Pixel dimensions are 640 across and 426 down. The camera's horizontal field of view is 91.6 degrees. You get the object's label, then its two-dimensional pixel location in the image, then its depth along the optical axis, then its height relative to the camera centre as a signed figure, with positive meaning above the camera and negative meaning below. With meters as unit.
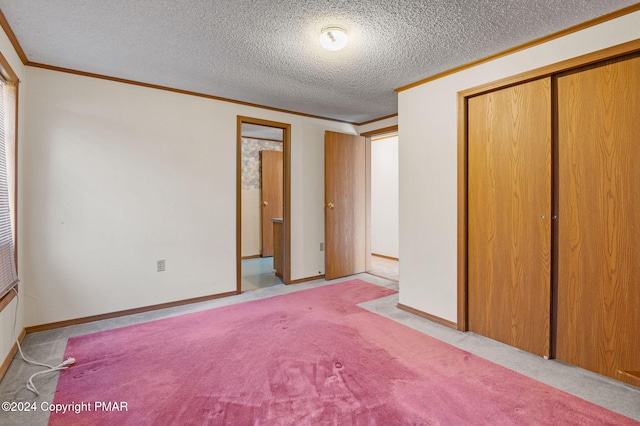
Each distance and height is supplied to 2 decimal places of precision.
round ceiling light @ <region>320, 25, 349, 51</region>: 2.10 +1.20
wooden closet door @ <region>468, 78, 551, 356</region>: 2.25 -0.03
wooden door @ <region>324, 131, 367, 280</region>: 4.43 +0.10
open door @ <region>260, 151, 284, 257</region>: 6.26 +0.39
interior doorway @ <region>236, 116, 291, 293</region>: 5.86 +0.37
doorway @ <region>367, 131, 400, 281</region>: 6.17 +0.26
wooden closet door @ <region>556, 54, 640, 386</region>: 1.89 -0.05
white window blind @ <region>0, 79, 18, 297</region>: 2.13 -0.10
